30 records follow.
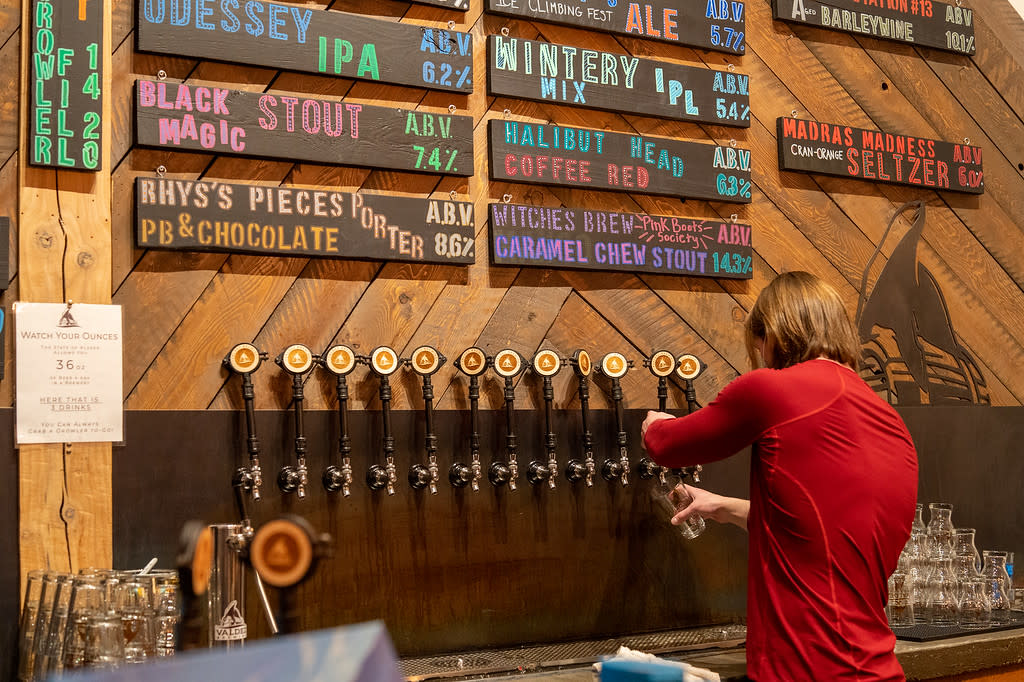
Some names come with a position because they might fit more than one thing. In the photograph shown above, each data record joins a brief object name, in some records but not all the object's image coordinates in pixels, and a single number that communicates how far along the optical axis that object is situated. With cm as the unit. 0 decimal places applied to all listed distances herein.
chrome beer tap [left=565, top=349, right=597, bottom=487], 308
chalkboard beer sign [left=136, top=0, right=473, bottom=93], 274
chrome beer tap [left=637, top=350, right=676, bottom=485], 319
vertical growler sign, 255
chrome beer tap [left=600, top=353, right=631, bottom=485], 314
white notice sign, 248
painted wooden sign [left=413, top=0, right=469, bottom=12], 309
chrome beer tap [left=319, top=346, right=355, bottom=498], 274
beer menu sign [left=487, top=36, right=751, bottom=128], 321
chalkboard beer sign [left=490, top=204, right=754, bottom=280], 315
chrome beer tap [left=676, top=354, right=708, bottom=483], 331
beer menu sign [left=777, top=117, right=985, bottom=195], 367
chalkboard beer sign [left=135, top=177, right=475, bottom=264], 268
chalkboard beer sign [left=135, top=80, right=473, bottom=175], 271
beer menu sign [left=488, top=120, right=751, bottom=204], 318
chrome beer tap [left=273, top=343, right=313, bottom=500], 268
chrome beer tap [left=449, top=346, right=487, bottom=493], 292
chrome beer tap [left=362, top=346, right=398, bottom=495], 280
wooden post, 246
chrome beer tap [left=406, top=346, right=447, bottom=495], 286
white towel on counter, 178
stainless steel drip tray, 267
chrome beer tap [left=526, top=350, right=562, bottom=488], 304
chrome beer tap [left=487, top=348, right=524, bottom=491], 297
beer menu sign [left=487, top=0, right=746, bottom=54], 326
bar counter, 264
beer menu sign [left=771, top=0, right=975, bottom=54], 375
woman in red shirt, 212
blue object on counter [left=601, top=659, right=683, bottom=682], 166
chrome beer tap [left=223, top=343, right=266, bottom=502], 264
